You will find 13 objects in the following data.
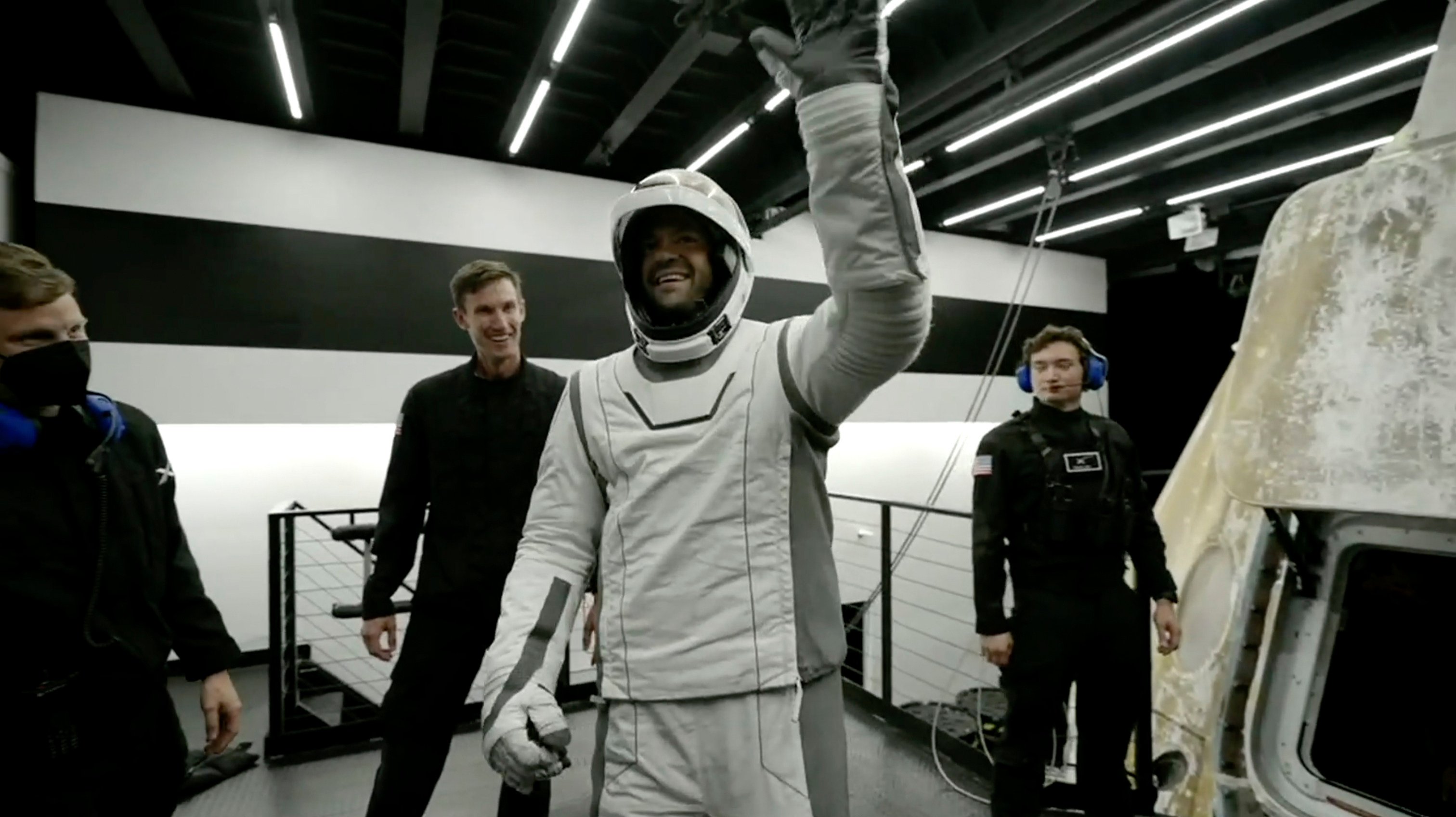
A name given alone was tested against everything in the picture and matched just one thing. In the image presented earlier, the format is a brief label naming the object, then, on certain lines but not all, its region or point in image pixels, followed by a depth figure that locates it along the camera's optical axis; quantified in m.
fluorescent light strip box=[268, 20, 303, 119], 3.61
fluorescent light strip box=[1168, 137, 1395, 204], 5.11
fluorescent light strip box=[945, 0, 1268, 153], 3.54
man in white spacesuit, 0.92
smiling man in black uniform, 1.85
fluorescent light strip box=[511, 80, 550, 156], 4.35
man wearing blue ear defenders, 2.30
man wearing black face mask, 1.28
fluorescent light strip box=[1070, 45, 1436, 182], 4.04
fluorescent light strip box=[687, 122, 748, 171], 4.91
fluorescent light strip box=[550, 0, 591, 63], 3.54
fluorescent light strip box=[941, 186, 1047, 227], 6.45
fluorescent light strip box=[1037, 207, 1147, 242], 6.91
